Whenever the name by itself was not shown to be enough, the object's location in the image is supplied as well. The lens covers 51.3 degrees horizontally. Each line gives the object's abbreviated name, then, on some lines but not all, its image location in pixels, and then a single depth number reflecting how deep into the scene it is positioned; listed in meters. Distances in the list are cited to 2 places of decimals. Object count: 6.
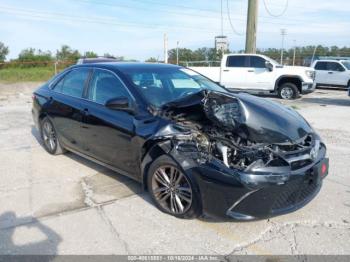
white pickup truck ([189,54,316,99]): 14.84
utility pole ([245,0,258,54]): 15.48
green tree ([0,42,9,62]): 39.75
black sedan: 3.35
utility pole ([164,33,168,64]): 20.23
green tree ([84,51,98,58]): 31.20
